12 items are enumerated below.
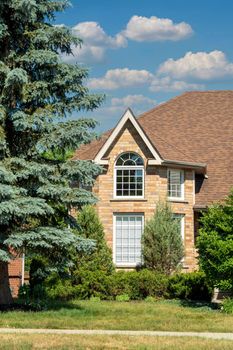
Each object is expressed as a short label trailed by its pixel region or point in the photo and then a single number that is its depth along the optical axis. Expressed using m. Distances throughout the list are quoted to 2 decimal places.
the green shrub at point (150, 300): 24.12
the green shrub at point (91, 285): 24.42
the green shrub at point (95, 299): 23.69
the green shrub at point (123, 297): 24.50
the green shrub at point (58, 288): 24.05
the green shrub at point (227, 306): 19.84
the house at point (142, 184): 27.55
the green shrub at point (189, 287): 24.67
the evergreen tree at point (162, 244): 26.30
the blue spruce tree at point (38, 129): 18.20
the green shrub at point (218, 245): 20.27
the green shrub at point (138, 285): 24.91
